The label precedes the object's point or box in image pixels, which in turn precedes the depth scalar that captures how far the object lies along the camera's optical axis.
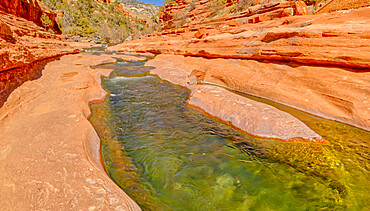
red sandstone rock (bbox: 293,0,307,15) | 11.81
